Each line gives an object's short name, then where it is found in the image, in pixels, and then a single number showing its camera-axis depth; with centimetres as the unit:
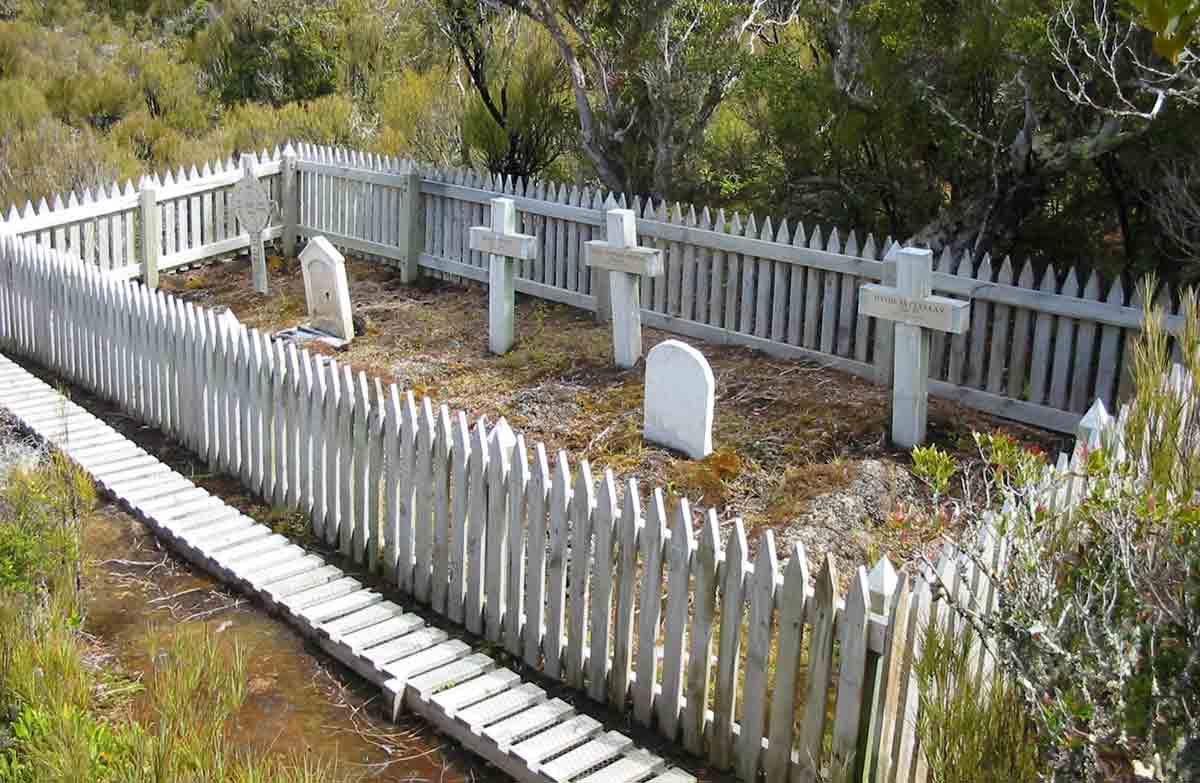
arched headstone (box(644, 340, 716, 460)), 782
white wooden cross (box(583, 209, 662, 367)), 948
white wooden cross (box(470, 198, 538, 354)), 1005
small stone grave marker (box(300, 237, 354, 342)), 1046
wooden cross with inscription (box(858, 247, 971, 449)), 801
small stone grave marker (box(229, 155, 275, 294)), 1205
